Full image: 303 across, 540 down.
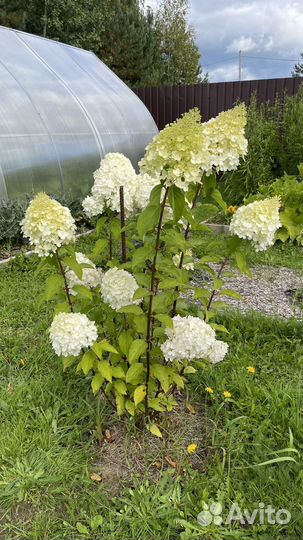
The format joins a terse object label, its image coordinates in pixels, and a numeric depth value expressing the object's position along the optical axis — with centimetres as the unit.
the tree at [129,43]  1509
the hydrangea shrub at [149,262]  131
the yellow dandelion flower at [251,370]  228
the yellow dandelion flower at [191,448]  180
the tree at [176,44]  1658
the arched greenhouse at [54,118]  481
